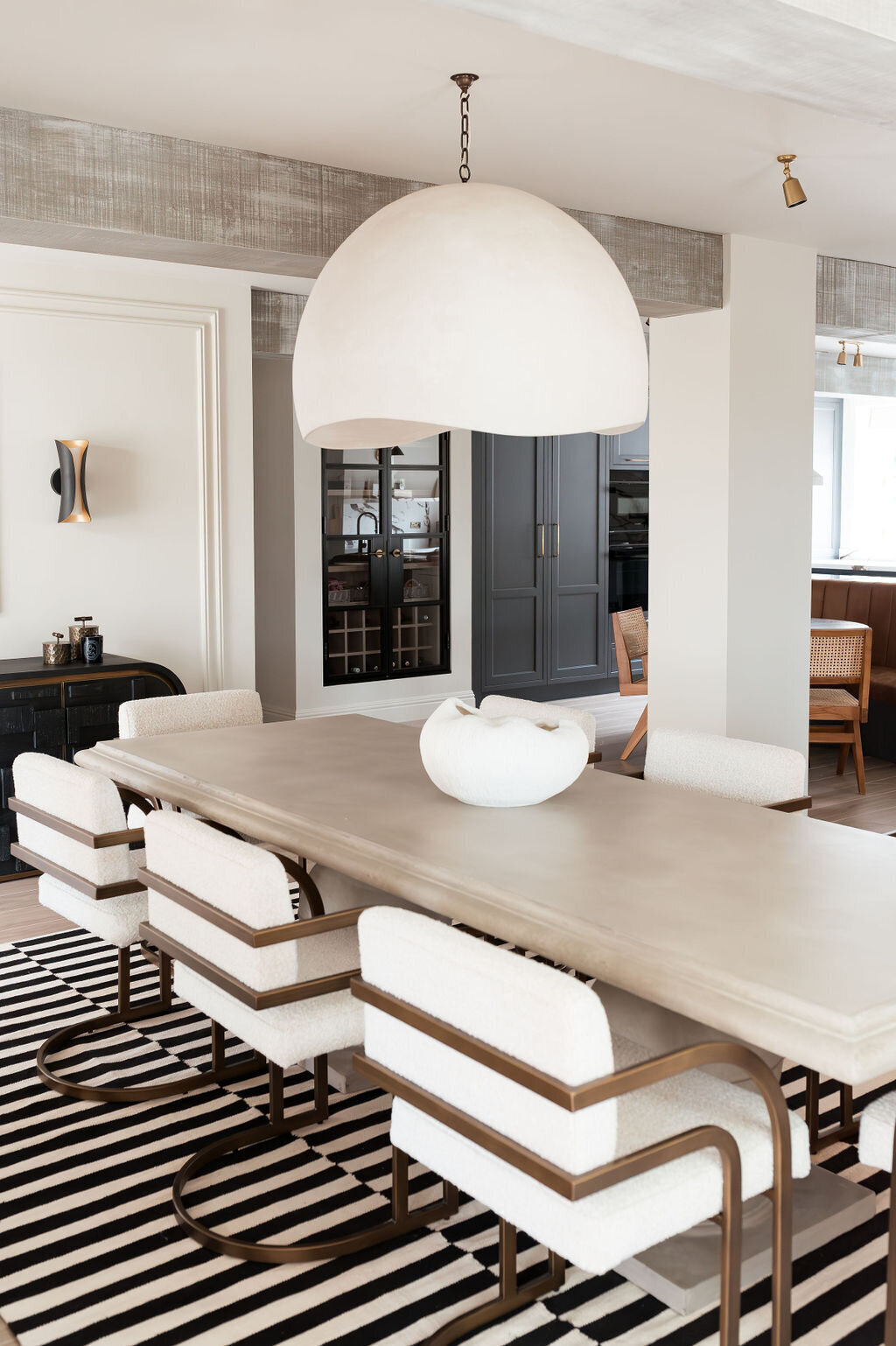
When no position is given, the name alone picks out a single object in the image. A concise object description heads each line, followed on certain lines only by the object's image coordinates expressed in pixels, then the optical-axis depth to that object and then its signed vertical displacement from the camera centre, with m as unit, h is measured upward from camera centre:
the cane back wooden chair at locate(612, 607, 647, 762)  6.63 -0.48
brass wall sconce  5.16 +0.35
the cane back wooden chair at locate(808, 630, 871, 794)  5.77 -0.58
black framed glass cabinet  7.38 +0.00
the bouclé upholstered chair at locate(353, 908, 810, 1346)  1.42 -0.72
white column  4.68 +0.22
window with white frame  10.71 +0.73
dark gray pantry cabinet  8.19 +0.00
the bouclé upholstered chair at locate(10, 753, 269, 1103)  2.63 -0.67
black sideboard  4.55 -0.55
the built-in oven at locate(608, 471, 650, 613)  8.88 +0.16
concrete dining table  1.55 -0.54
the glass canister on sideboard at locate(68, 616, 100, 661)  5.00 -0.30
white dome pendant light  2.10 +0.43
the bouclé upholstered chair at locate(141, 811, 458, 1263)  2.01 -0.71
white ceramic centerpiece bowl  2.44 -0.41
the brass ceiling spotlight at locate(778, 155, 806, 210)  3.55 +1.10
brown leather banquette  6.57 -0.37
